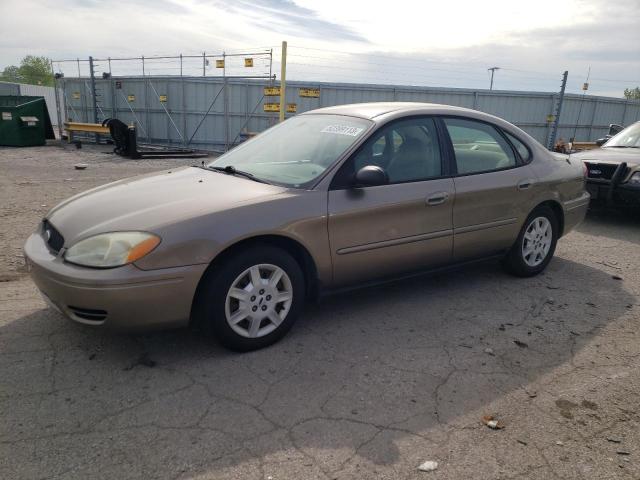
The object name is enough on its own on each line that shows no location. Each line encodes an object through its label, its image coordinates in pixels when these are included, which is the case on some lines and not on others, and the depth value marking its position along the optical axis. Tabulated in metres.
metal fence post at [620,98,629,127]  22.41
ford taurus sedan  2.97
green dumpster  18.20
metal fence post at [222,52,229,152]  17.02
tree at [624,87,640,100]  72.02
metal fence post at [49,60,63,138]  22.05
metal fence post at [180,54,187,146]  18.50
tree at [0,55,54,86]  73.25
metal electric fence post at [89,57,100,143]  20.64
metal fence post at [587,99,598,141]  21.28
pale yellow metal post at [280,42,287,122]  13.30
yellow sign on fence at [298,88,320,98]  16.92
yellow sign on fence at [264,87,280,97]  15.80
